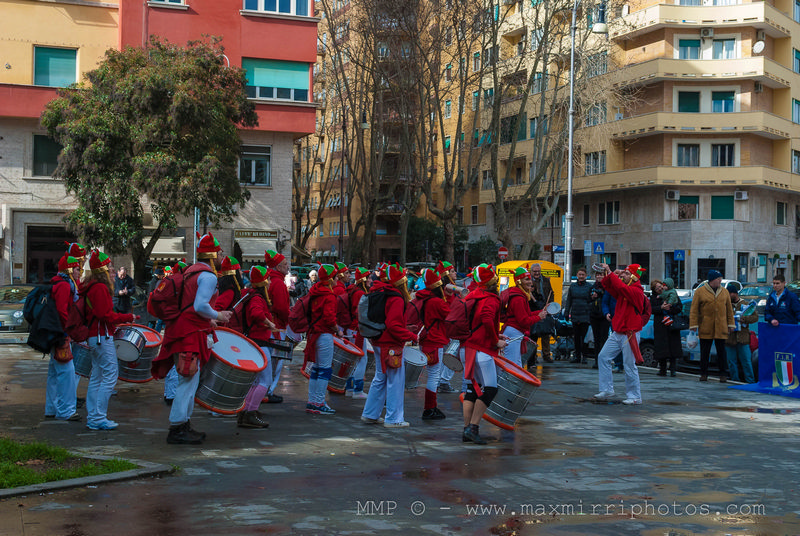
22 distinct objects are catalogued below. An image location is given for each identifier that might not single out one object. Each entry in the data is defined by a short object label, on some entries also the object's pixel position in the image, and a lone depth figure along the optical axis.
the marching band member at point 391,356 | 10.50
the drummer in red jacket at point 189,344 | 8.91
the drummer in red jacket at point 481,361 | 9.58
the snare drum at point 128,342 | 10.81
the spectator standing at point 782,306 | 15.47
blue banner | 14.68
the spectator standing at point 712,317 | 16.20
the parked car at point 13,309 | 22.09
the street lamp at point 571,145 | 38.34
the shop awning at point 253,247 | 36.88
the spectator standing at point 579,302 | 18.92
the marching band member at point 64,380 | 10.39
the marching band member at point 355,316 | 13.32
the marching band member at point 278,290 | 11.12
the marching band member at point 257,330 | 10.41
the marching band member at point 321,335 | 11.33
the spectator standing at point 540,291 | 17.75
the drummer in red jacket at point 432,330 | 11.41
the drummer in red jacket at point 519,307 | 11.57
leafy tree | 28.55
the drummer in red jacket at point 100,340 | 10.02
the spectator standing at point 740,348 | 16.22
